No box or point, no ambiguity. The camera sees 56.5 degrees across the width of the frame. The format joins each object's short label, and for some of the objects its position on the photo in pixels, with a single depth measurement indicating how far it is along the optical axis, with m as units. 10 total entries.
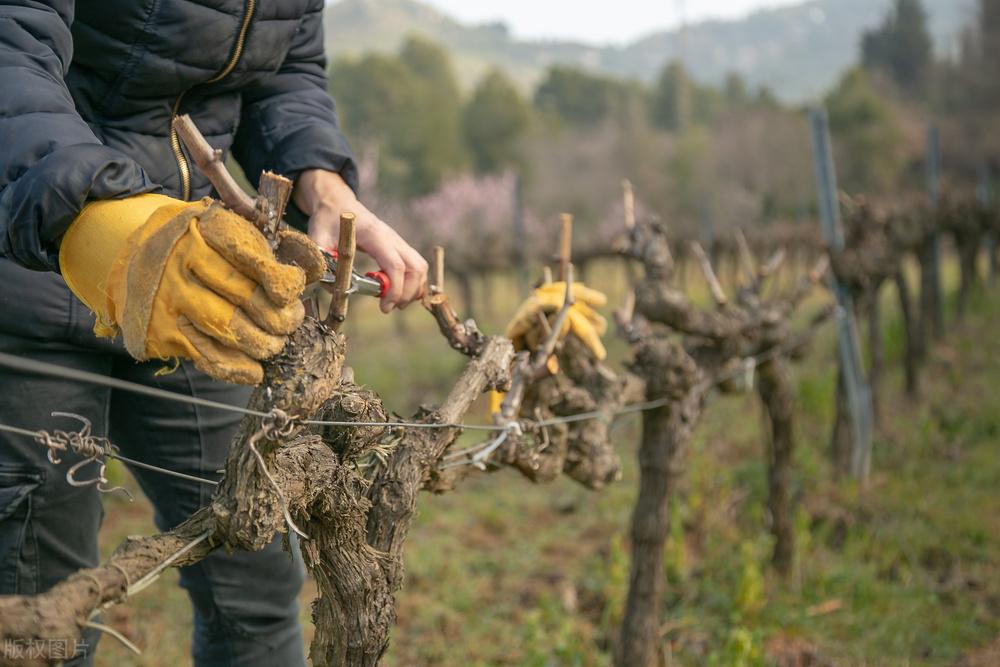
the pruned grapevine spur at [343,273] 1.25
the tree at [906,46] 42.22
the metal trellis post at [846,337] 5.14
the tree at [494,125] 36.00
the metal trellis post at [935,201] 8.45
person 1.12
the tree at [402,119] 33.69
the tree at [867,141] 28.50
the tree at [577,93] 50.91
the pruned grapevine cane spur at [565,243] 2.22
